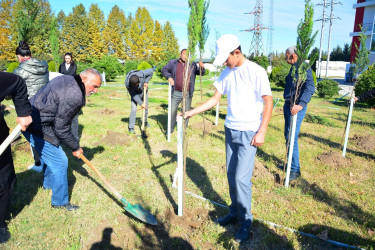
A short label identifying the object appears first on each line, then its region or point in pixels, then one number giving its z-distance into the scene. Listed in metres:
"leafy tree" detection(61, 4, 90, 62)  46.84
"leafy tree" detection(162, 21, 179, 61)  48.74
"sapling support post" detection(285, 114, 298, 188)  3.93
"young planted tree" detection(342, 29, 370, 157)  5.66
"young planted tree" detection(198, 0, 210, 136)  2.82
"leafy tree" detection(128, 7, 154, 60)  51.28
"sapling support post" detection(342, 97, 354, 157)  5.10
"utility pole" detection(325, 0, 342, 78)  34.75
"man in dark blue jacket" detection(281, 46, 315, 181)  4.00
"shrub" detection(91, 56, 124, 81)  22.31
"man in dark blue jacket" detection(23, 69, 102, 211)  2.87
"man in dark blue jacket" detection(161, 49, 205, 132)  6.01
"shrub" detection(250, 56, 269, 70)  22.38
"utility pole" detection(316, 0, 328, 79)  35.28
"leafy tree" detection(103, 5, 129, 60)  50.88
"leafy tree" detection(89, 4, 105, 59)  48.53
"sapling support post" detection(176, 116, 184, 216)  2.83
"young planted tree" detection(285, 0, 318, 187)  3.66
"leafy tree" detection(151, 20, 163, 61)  51.07
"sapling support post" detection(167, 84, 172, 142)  6.15
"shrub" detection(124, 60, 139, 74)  29.52
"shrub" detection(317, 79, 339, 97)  14.76
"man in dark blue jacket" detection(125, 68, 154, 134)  6.13
